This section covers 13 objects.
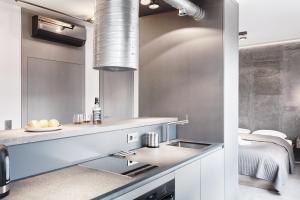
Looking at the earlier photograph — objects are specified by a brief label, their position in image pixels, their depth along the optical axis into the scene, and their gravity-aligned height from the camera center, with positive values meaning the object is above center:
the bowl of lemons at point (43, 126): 1.59 -0.18
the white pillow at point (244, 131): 5.52 -0.72
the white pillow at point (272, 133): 5.11 -0.73
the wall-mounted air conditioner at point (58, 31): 3.39 +1.04
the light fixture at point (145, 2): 2.58 +1.06
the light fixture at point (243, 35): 4.45 +1.22
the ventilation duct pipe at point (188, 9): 2.22 +0.89
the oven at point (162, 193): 1.45 -0.59
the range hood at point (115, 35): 1.83 +0.50
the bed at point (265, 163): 3.42 -0.94
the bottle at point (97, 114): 2.16 -0.13
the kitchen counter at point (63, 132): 1.36 -0.21
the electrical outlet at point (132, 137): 2.18 -0.35
